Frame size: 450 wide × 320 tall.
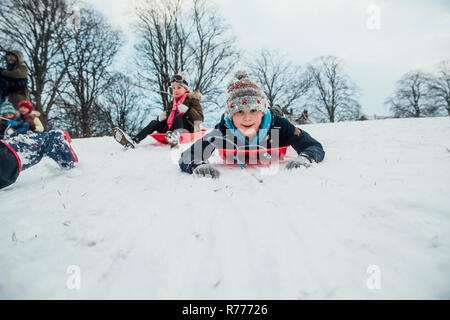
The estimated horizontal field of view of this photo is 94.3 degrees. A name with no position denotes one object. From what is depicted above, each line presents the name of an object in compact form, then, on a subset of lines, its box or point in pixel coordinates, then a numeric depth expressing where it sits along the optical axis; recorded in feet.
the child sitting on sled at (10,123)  14.07
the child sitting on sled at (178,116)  14.03
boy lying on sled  7.32
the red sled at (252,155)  7.42
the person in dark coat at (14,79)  17.87
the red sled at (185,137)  13.84
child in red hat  16.12
